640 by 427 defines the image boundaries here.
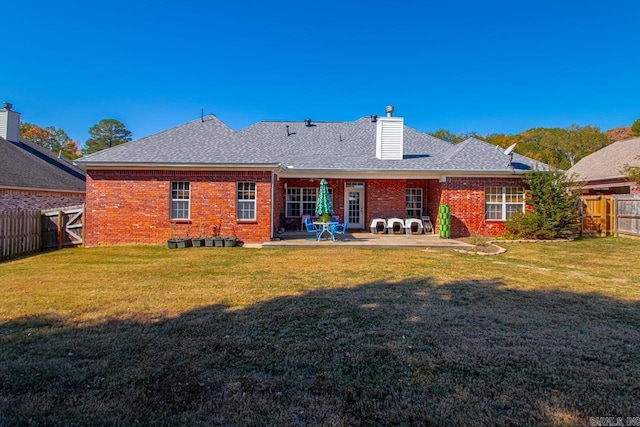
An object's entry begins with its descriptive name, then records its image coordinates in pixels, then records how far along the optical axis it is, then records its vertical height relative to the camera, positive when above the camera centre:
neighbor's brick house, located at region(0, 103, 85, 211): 15.62 +1.86
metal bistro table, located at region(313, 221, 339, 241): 12.90 -0.41
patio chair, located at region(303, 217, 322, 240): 13.78 -0.52
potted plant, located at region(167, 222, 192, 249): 11.98 -1.00
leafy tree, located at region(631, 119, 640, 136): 43.44 +11.37
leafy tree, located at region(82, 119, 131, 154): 54.77 +12.60
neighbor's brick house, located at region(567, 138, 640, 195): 20.26 +3.14
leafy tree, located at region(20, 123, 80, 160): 45.47 +10.02
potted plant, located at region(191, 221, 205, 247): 12.33 -0.96
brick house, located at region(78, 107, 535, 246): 12.95 +1.47
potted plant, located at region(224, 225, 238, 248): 12.35 -0.99
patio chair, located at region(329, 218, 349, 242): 12.85 -0.52
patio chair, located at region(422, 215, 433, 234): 16.58 -0.43
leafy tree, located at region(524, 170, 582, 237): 13.59 +0.68
